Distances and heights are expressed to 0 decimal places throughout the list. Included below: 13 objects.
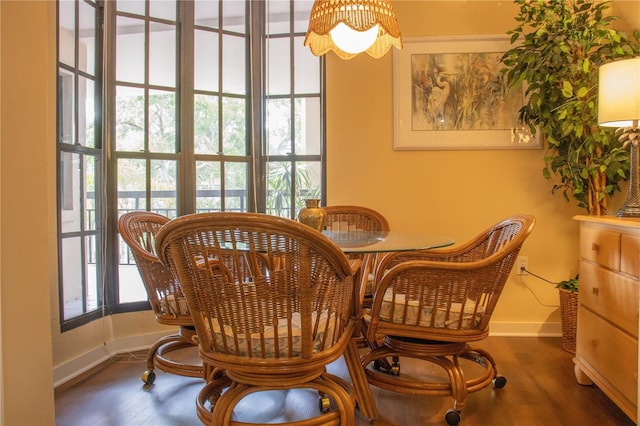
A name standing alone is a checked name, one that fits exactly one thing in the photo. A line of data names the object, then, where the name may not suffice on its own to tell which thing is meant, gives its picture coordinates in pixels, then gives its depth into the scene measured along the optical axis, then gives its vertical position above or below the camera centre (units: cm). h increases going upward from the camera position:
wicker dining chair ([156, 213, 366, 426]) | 122 -28
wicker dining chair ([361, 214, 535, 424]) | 172 -43
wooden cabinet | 174 -45
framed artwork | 300 +69
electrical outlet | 303 -42
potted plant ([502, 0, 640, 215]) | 249 +65
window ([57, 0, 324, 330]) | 246 +50
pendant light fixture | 181 +72
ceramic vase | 197 -6
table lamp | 193 +42
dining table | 169 -24
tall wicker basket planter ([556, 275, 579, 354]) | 265 -66
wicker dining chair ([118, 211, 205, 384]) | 199 -44
